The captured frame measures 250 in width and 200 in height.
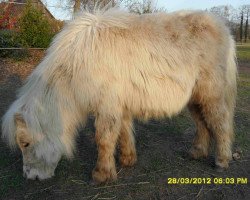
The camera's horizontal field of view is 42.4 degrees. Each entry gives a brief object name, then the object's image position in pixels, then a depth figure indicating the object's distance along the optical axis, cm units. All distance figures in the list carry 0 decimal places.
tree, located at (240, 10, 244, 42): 5544
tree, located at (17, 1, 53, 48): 1291
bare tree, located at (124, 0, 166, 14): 1718
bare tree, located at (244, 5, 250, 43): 6762
